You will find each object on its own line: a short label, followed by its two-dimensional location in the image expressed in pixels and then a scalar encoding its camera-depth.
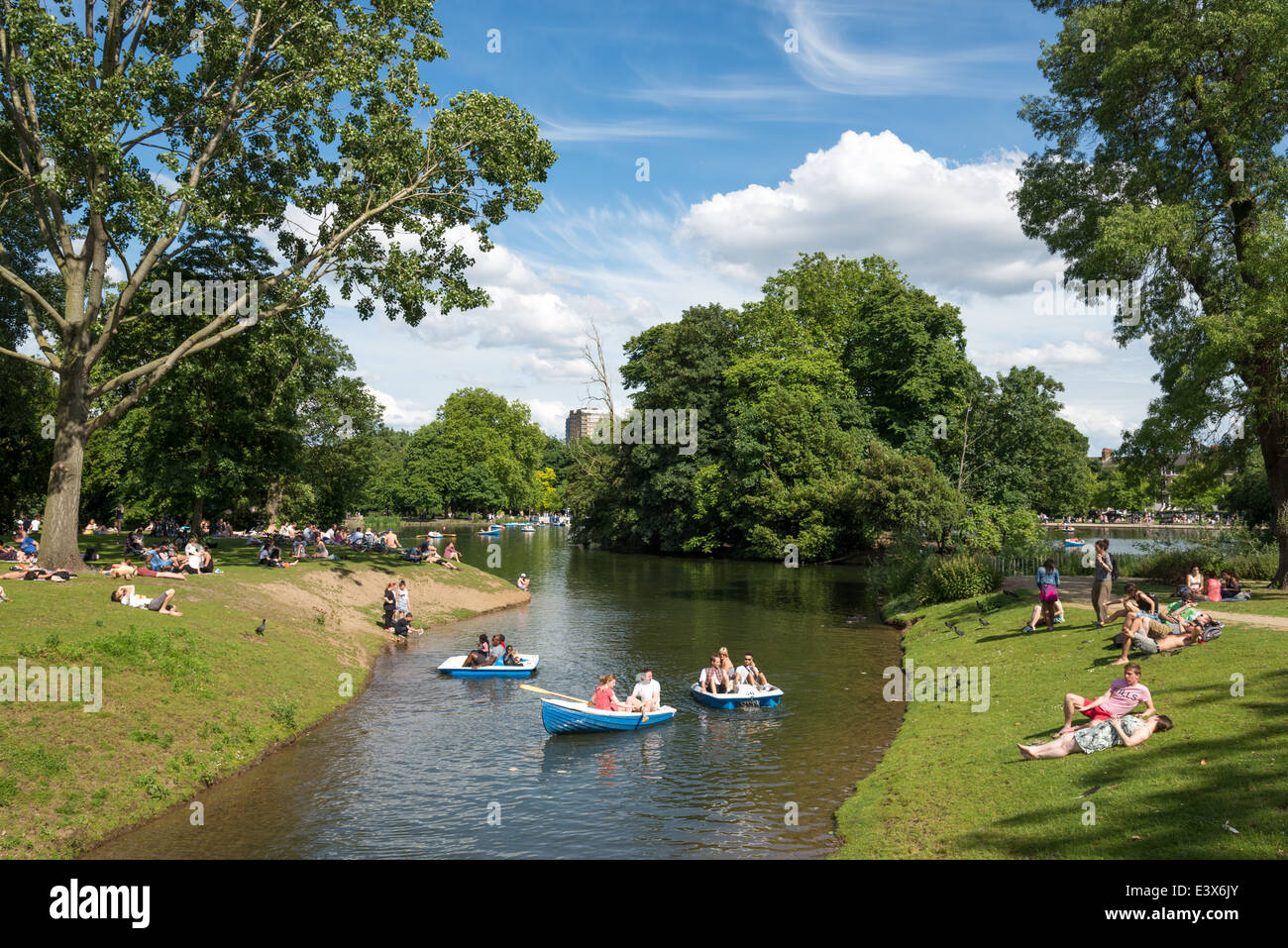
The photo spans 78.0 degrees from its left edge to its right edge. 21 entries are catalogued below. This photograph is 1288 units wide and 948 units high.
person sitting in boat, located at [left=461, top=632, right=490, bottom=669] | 29.38
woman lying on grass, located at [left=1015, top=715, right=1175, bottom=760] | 14.45
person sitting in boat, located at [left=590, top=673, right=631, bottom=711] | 22.77
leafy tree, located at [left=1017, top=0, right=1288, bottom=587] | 26.11
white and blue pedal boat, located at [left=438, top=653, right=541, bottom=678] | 28.86
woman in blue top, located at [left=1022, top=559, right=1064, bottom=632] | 26.11
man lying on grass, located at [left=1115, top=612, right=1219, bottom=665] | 19.48
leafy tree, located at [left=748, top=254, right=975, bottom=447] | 68.56
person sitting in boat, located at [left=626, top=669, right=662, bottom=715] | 23.11
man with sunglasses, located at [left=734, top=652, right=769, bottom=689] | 25.47
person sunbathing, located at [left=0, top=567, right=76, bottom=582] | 24.84
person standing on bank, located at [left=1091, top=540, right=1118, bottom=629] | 23.91
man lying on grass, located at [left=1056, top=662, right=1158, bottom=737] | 15.30
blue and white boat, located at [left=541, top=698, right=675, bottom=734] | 21.81
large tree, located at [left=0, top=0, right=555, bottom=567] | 26.12
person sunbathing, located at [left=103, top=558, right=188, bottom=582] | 26.92
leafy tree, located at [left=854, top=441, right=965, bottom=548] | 53.19
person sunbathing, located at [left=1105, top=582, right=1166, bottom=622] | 20.62
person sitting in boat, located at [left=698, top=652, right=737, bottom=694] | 25.27
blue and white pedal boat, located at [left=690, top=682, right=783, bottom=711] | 24.64
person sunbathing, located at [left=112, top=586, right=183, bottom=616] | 24.02
